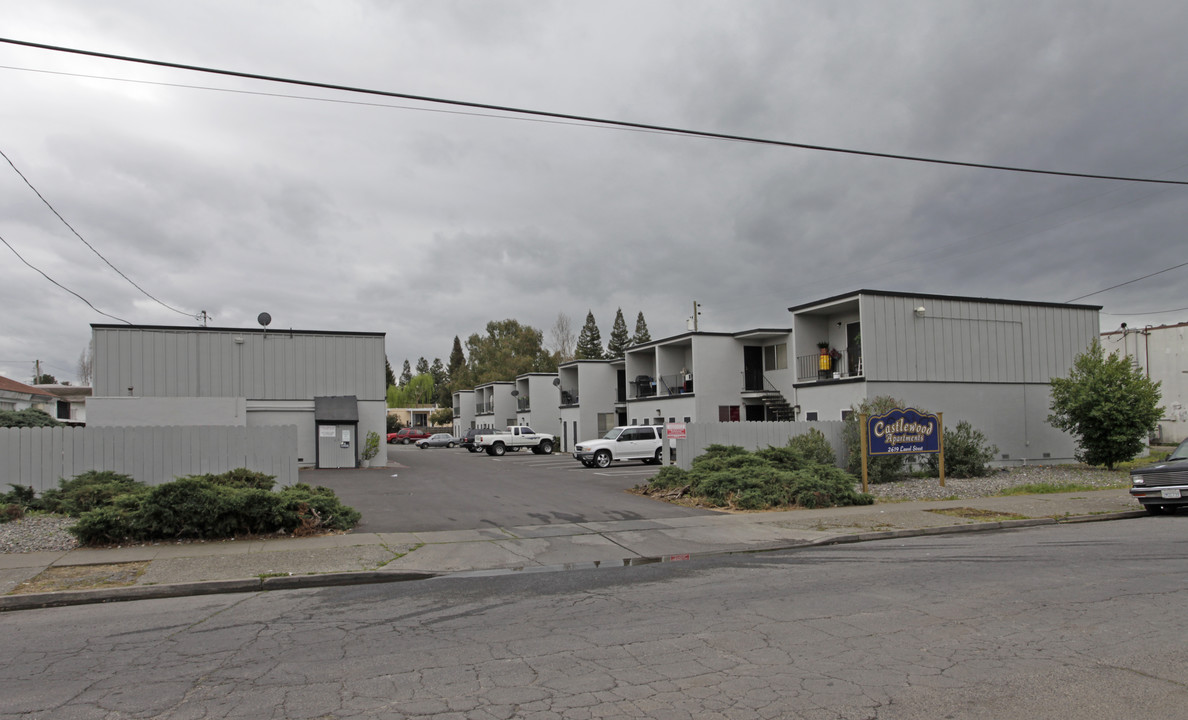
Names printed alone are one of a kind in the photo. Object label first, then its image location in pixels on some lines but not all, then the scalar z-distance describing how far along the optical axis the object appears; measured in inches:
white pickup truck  1752.0
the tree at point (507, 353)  3329.2
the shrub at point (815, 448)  840.9
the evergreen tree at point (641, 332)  3693.4
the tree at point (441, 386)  4468.5
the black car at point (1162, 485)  590.2
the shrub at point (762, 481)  660.7
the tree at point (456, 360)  4670.8
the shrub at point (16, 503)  521.9
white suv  1224.8
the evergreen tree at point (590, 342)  3811.5
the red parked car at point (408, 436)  2819.9
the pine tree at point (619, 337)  3745.1
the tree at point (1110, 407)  912.3
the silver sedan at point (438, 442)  2544.3
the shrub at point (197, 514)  461.1
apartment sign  754.8
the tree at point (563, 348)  3607.3
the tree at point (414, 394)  4222.4
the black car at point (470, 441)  1956.2
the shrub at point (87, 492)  511.2
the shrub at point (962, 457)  863.7
